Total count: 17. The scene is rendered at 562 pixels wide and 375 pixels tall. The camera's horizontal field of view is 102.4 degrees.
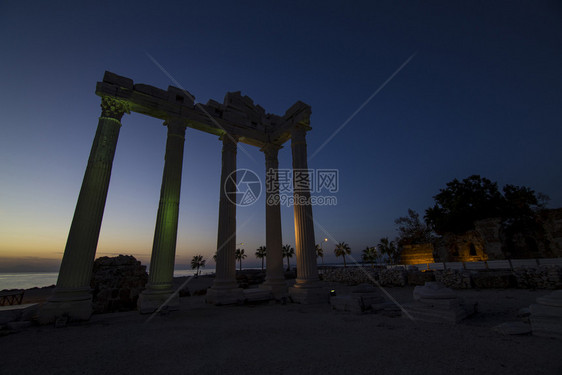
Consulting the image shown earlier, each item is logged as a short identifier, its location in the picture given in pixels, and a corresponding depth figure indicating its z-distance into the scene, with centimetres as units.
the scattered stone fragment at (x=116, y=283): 1180
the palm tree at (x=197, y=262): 7281
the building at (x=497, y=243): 2684
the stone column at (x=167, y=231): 952
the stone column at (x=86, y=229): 805
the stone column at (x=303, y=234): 1094
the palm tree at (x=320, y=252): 7025
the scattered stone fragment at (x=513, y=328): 523
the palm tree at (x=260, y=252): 6694
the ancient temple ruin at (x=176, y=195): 877
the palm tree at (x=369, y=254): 5562
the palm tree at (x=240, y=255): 6561
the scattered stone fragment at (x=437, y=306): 659
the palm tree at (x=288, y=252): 6288
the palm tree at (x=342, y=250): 6347
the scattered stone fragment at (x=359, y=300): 857
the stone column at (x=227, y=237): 1133
